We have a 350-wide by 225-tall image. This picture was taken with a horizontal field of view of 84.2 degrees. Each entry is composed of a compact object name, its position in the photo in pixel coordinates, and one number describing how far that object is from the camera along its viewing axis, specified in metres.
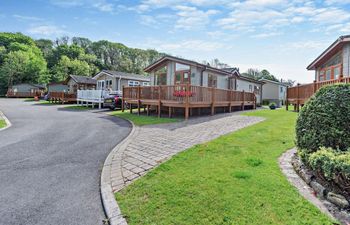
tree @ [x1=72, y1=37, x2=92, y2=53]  75.59
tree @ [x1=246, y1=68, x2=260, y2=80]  69.01
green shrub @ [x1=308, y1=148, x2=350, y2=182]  2.53
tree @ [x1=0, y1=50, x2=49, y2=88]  43.31
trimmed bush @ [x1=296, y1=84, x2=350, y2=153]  3.32
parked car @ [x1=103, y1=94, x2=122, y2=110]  18.31
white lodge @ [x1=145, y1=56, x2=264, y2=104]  14.87
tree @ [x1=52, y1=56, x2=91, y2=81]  49.25
